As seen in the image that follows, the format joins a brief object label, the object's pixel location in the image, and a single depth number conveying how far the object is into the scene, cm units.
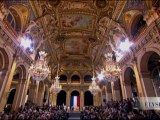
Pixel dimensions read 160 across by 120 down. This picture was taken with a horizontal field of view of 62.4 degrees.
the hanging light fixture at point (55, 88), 1336
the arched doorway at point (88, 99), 2216
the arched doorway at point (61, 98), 2212
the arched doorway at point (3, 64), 830
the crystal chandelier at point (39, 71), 794
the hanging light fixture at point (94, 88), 1347
